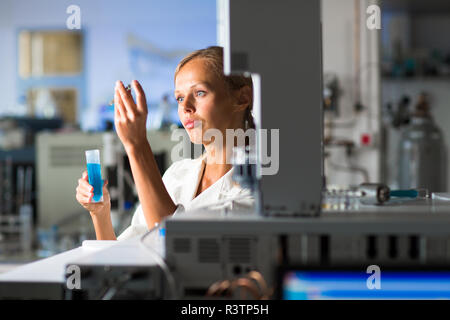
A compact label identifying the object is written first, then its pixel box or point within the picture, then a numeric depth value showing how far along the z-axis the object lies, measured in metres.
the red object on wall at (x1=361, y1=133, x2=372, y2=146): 3.59
